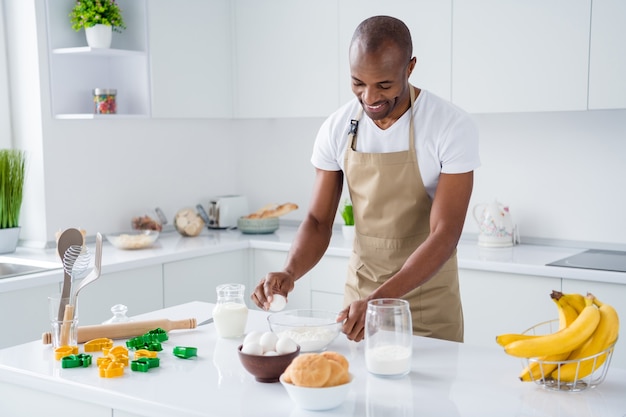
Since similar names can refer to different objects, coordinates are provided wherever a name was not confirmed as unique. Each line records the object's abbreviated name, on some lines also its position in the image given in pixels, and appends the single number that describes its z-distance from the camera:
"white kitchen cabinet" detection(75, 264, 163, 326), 3.19
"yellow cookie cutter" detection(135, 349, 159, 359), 1.87
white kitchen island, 1.52
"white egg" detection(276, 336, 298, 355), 1.68
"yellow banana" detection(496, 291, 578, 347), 1.66
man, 2.11
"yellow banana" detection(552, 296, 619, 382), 1.60
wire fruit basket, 1.59
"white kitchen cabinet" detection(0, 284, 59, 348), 2.90
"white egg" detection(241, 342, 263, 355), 1.67
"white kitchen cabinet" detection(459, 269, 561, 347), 3.13
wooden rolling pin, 2.02
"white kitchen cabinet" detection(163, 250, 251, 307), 3.59
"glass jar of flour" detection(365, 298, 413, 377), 1.62
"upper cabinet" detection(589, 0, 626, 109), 3.12
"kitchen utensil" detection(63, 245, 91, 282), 1.95
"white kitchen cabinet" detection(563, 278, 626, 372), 2.96
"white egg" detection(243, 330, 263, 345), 1.70
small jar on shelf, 3.72
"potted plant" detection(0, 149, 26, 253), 3.41
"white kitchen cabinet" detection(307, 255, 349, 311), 3.68
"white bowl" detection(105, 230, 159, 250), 3.63
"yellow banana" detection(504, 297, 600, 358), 1.58
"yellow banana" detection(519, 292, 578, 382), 1.61
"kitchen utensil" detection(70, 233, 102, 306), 1.95
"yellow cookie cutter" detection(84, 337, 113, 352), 1.94
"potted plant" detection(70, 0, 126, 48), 3.62
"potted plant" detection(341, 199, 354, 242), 3.88
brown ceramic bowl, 1.65
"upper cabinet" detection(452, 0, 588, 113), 3.22
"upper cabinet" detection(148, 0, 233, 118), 3.94
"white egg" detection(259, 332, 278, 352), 1.69
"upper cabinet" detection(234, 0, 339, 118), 3.90
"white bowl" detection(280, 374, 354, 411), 1.49
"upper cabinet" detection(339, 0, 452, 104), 3.52
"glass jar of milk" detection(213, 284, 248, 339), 2.03
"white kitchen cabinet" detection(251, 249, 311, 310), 3.81
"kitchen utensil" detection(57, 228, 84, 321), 1.96
